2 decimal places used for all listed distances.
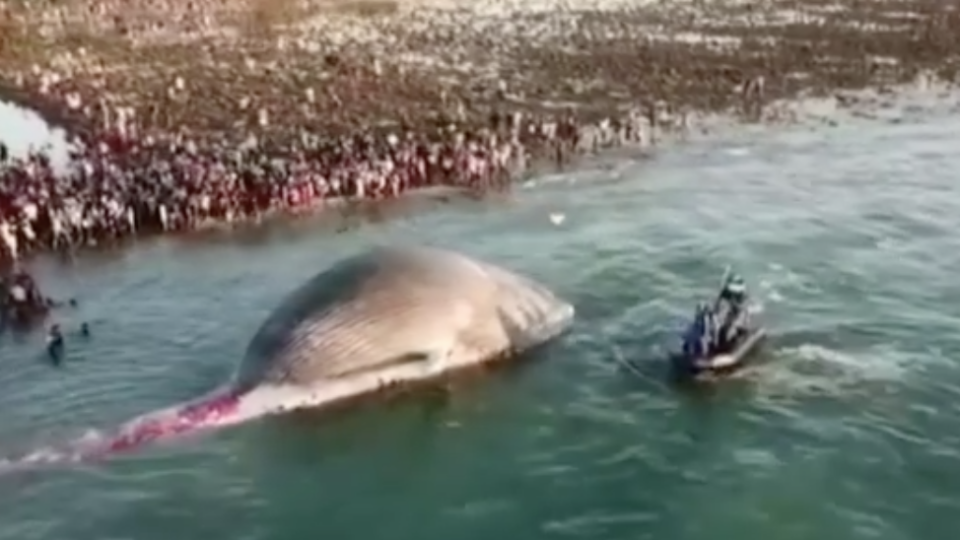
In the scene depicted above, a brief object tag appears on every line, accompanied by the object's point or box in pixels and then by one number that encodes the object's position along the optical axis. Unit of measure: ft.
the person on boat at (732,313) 97.81
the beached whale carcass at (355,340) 90.58
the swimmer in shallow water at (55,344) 103.67
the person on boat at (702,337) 97.04
